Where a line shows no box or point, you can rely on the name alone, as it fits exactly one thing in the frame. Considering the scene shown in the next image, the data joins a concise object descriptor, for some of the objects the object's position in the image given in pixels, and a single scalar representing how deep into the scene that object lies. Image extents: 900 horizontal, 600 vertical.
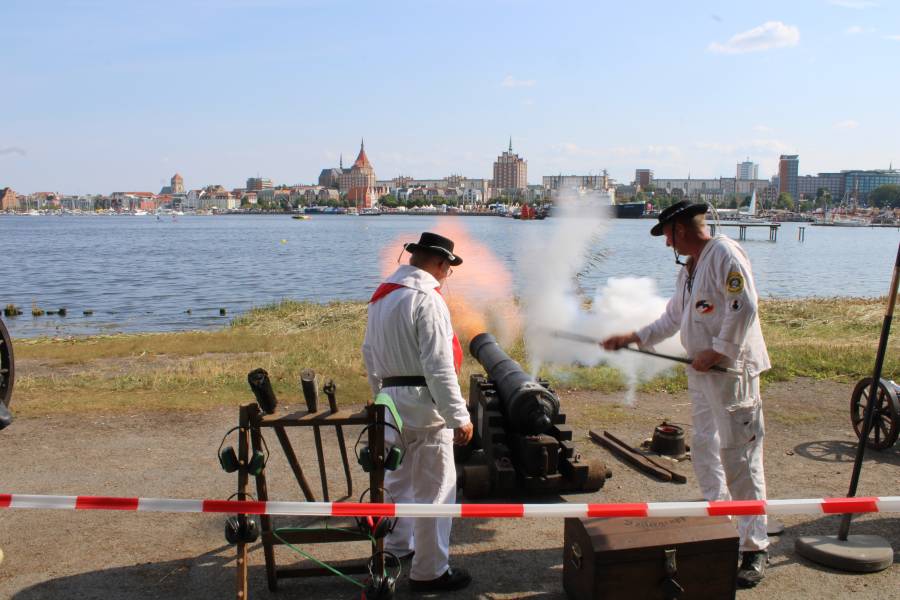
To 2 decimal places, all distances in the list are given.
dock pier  85.04
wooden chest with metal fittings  3.84
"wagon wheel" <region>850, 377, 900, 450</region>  6.65
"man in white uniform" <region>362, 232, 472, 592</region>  4.19
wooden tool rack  3.90
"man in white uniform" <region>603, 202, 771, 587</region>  4.45
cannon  5.60
